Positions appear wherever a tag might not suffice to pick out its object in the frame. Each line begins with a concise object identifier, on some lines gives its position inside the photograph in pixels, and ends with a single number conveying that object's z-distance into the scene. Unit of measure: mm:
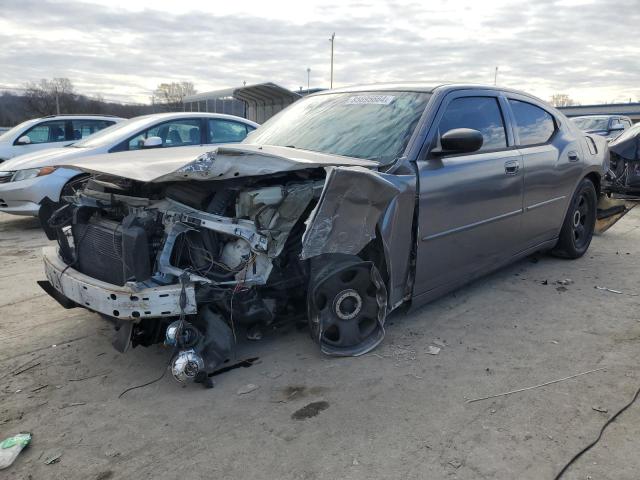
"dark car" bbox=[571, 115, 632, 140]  14742
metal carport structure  14070
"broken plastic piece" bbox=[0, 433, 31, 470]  2331
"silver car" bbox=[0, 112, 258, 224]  6879
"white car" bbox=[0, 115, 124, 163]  9195
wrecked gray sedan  2863
